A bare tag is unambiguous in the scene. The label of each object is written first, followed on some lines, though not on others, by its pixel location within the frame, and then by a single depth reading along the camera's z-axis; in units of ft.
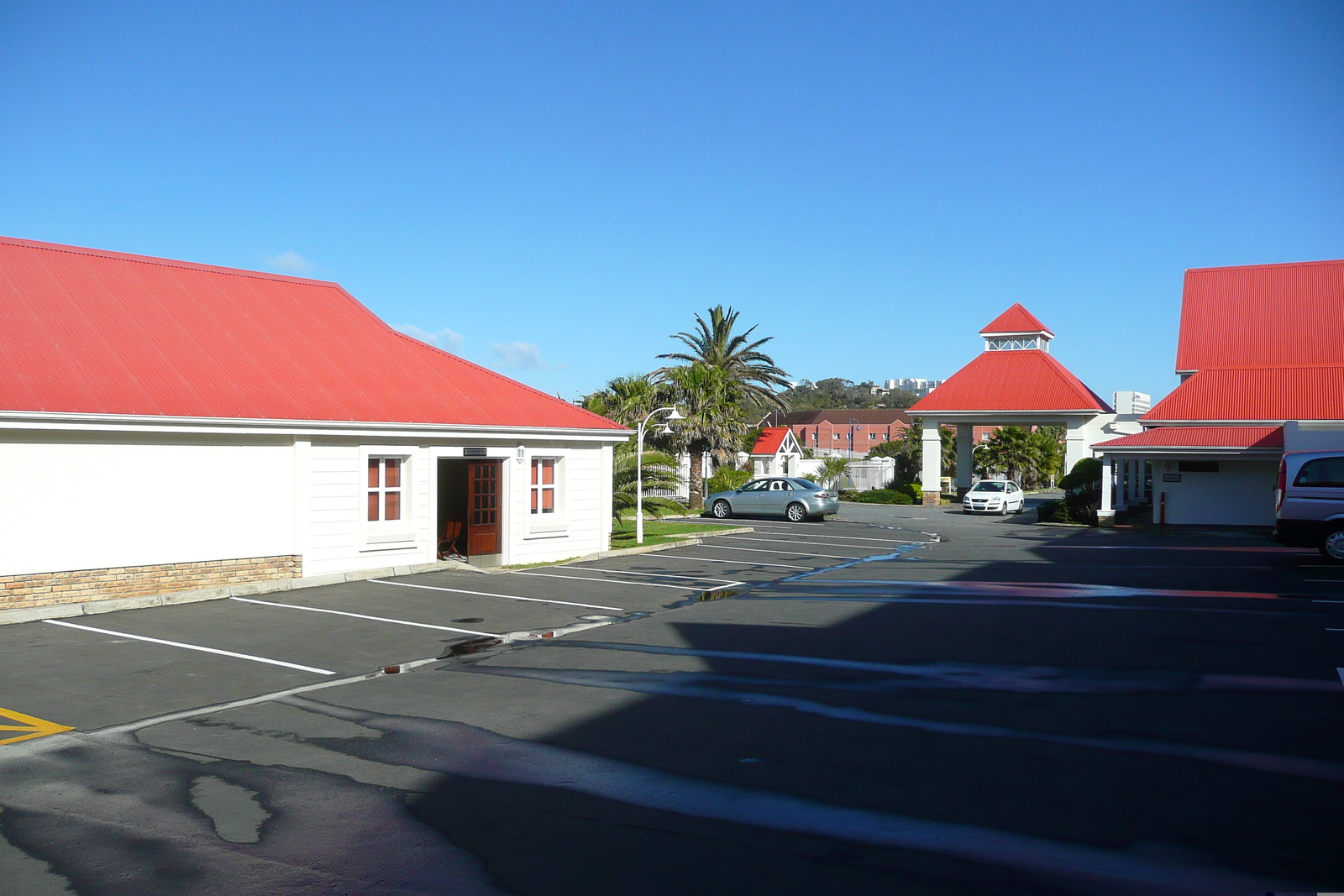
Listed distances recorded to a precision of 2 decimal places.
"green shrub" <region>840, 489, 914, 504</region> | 153.48
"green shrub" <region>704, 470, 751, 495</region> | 140.87
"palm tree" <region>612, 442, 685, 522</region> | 84.43
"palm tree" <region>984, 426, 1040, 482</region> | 198.49
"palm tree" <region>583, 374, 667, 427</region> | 117.80
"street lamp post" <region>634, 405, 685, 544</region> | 78.54
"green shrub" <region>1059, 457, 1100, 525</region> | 109.40
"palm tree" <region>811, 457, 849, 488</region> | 179.32
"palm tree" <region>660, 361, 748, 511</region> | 142.31
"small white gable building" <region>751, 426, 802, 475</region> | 197.57
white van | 57.21
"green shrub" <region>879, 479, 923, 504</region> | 153.79
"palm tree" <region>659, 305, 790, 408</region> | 165.48
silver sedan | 111.45
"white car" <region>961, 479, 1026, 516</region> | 128.88
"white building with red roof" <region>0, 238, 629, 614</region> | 45.52
